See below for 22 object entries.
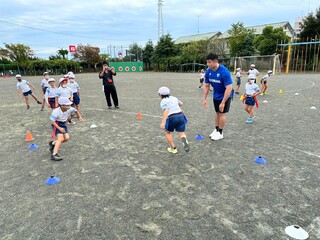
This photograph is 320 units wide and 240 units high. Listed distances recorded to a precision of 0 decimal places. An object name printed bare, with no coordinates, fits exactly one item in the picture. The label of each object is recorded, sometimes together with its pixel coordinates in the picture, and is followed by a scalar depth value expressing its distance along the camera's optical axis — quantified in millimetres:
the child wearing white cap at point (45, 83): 10018
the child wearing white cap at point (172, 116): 4766
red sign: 63562
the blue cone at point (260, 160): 4578
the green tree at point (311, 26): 36000
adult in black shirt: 10033
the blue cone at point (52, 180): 4038
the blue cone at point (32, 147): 5782
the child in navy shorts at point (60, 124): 5027
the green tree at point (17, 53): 54094
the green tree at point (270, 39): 37094
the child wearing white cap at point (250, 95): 7513
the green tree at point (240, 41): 40125
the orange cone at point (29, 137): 6402
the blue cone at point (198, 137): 6093
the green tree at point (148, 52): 63562
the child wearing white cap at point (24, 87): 11266
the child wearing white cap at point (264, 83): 12710
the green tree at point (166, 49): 55906
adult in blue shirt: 5445
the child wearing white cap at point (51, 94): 8642
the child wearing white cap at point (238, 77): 13920
